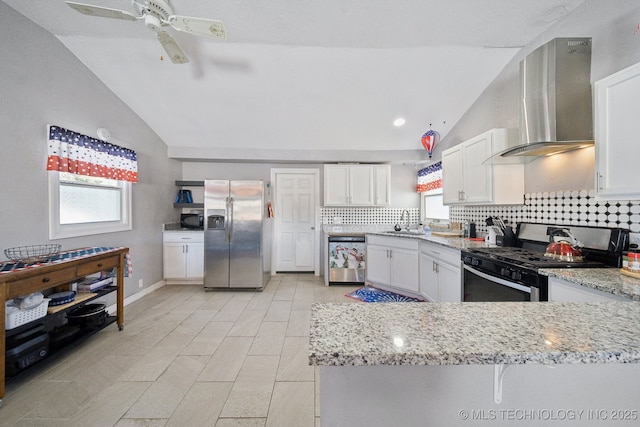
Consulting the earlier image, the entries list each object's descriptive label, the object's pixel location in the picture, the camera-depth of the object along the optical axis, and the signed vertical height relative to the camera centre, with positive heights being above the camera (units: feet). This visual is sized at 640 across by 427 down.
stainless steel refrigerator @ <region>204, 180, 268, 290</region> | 12.34 -1.03
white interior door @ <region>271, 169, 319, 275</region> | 15.26 -0.54
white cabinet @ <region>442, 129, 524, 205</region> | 8.05 +1.35
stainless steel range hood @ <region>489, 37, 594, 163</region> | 5.75 +2.75
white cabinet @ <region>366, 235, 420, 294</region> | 10.72 -2.22
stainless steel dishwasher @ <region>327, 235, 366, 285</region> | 13.03 -2.31
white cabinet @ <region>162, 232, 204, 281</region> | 12.96 -2.05
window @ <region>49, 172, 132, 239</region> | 7.64 +0.34
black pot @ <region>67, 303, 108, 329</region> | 7.55 -3.11
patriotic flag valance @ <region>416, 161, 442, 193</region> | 12.81 +1.96
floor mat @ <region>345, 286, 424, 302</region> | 10.90 -3.72
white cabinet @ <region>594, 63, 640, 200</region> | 4.31 +1.44
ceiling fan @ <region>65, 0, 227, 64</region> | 5.21 +4.24
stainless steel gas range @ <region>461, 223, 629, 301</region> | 5.21 -1.07
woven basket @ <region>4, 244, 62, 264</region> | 6.34 -1.03
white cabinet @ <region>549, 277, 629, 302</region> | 4.08 -1.38
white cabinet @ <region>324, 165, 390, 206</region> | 13.87 +1.77
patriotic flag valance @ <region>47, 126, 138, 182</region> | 7.48 +2.00
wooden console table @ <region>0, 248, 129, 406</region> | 5.17 -1.51
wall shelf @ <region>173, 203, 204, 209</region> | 14.03 +0.53
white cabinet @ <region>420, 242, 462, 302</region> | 7.96 -2.11
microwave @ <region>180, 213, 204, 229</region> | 13.71 -0.36
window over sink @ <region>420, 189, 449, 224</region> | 13.21 +0.35
